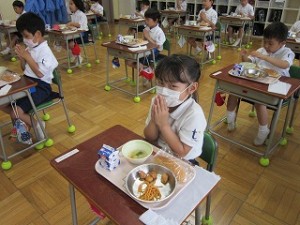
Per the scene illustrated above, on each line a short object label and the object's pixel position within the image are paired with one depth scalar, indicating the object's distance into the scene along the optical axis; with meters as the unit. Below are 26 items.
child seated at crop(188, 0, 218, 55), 4.94
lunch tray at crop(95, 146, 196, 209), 0.84
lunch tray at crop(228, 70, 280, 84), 1.93
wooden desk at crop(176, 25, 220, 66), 4.11
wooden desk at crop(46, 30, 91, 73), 3.92
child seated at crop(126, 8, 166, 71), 3.28
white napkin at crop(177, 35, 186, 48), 4.39
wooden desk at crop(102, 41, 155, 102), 2.92
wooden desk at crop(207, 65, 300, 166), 1.83
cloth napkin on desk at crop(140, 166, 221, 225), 0.80
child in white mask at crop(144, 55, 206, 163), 1.11
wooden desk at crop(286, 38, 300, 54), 3.23
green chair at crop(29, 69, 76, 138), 2.12
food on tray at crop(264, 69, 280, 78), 2.02
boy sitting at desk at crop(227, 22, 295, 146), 2.07
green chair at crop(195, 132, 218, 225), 1.20
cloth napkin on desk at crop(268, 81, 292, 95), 1.78
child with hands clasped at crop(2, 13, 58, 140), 2.06
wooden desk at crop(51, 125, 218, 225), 0.83
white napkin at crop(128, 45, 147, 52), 2.89
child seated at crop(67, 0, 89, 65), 4.26
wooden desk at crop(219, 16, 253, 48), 5.10
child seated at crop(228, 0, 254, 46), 5.49
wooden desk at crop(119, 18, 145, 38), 5.37
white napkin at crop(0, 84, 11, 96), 1.73
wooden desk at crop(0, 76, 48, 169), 1.78
